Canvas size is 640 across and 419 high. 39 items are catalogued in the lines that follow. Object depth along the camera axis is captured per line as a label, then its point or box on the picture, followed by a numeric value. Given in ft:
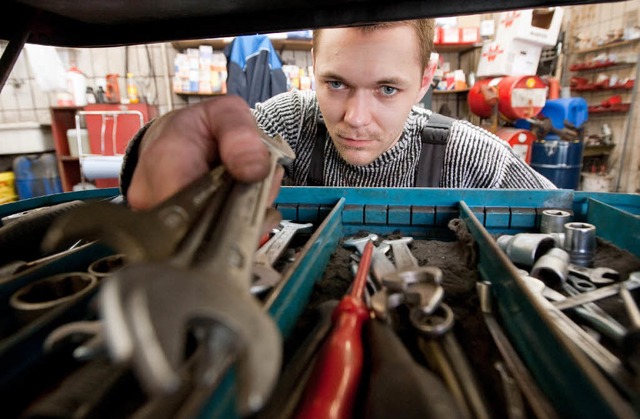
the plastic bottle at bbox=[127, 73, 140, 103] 10.05
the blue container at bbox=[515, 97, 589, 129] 7.92
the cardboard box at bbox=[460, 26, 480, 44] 9.76
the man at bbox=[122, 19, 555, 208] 1.44
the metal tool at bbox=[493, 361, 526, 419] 0.94
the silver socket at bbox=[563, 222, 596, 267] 1.85
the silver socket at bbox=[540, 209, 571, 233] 2.06
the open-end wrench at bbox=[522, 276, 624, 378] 1.08
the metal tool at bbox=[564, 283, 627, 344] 1.29
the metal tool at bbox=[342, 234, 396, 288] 1.53
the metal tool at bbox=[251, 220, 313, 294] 1.33
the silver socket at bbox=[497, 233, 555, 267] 1.86
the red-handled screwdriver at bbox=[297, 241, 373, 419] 0.86
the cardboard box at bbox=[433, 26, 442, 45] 9.80
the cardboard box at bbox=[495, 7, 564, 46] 7.89
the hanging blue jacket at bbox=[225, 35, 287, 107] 9.29
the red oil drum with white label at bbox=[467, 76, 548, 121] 7.47
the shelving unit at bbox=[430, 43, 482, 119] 11.20
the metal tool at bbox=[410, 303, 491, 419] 0.96
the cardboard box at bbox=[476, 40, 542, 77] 8.27
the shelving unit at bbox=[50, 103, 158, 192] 9.21
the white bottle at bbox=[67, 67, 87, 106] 9.10
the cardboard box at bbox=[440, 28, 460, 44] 9.76
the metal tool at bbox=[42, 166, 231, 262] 0.85
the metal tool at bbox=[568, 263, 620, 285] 1.69
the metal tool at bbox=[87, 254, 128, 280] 1.50
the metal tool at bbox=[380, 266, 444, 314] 1.24
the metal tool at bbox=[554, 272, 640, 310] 1.49
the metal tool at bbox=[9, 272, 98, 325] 1.16
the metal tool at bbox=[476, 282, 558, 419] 0.95
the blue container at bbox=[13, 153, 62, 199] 9.37
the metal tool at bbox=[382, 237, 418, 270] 1.77
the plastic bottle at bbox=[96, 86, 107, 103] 9.62
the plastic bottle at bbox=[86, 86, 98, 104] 9.61
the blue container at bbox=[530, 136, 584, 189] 7.81
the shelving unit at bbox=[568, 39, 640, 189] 8.94
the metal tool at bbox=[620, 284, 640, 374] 1.02
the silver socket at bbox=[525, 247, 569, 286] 1.69
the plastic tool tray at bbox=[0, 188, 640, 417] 0.92
